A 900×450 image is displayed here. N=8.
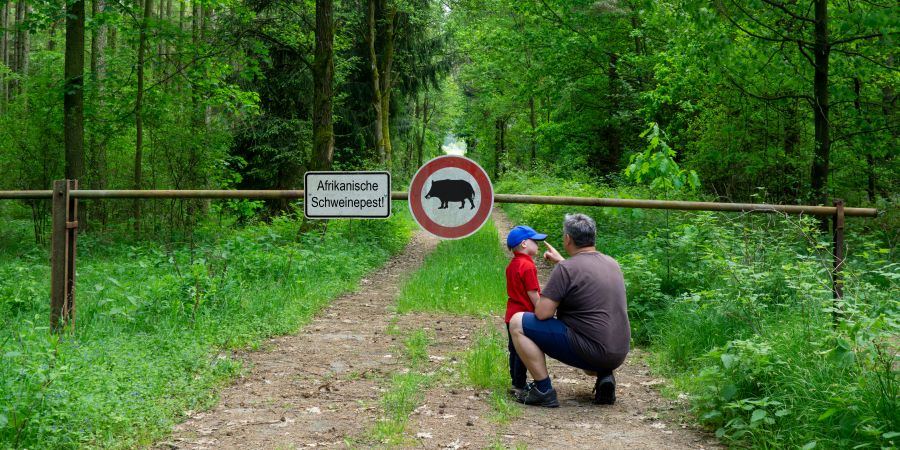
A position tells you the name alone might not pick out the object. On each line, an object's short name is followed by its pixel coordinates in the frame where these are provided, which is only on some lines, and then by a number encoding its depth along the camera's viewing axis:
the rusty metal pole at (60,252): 6.79
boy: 5.95
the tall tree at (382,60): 25.04
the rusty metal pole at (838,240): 6.07
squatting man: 5.63
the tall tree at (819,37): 12.05
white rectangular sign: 6.29
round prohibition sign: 5.67
